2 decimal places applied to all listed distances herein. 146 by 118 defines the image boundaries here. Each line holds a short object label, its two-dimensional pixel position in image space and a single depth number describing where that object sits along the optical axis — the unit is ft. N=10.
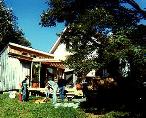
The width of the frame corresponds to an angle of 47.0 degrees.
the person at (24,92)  38.51
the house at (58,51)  67.61
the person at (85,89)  39.07
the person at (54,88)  34.61
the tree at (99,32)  27.55
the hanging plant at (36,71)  50.77
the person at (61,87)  36.56
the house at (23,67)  50.77
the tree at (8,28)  89.32
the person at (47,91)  40.58
